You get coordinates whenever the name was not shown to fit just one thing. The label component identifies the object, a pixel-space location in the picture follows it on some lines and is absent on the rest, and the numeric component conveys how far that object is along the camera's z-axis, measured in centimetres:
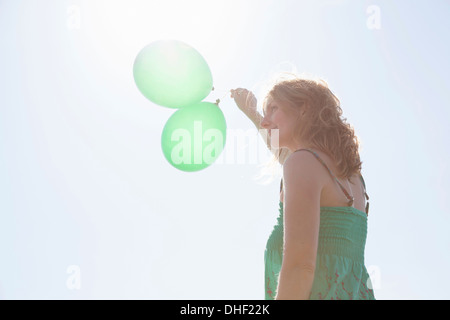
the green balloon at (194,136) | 288
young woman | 136
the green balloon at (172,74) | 291
